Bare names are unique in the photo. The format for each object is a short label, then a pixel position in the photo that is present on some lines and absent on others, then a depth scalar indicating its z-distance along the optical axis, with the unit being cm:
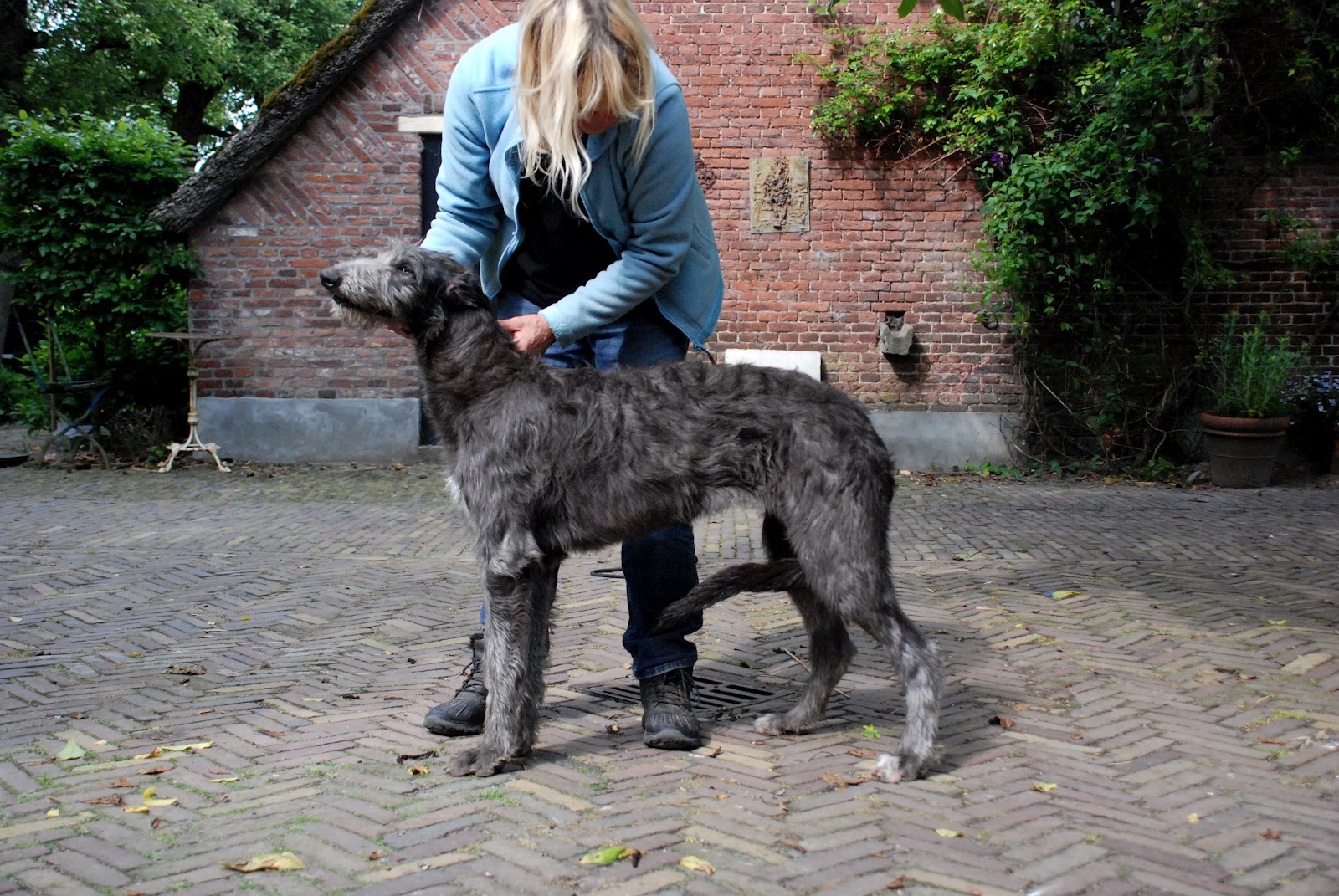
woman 333
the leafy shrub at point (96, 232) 1098
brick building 1117
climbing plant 1040
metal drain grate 414
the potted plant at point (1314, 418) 1087
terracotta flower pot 1027
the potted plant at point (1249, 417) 1032
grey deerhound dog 325
